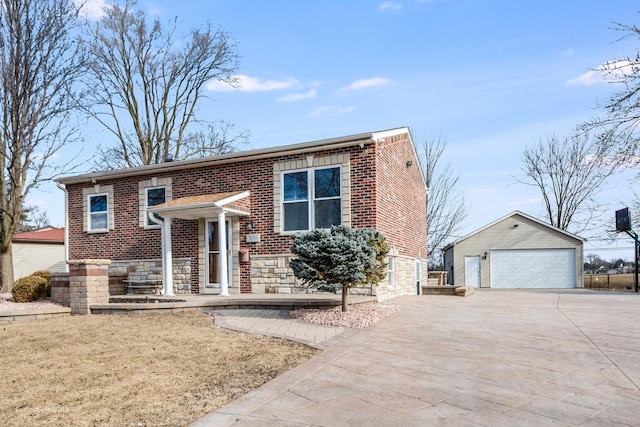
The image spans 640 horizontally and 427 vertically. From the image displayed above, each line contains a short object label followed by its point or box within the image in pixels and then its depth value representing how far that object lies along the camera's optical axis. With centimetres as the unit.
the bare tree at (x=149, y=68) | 2531
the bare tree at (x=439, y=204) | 2833
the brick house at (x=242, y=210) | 1170
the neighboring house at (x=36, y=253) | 2325
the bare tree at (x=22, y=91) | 1439
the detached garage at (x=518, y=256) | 2519
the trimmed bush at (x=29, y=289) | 1146
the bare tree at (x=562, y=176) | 3109
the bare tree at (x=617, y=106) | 1231
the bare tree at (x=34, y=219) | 4315
